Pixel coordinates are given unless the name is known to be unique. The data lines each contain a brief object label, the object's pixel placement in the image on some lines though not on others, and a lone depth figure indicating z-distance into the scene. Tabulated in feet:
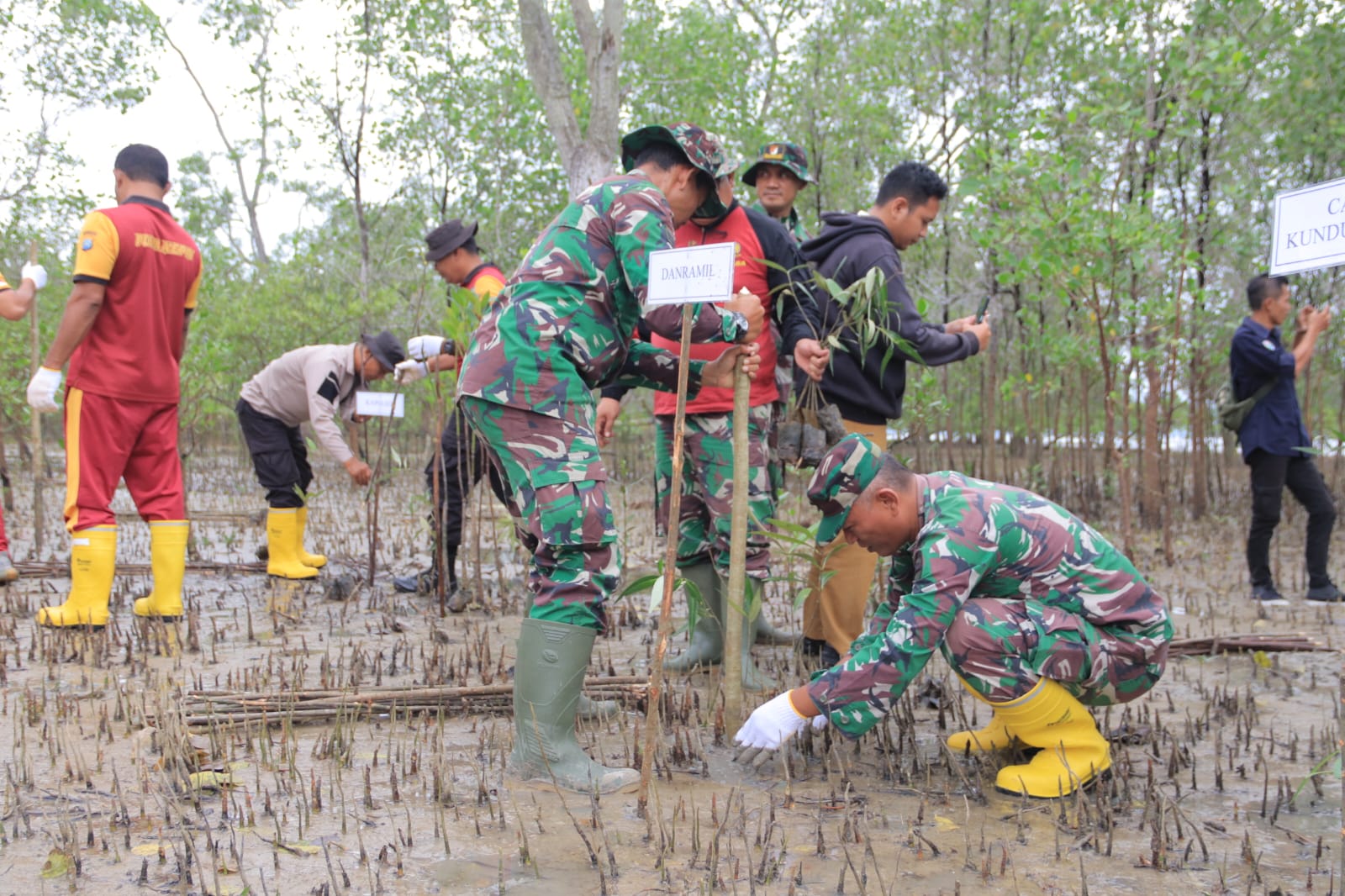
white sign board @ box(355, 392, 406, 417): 16.42
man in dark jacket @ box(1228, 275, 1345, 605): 17.54
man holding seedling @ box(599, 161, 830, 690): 11.80
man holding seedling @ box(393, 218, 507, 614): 16.30
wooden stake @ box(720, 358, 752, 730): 9.16
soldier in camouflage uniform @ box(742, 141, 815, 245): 13.66
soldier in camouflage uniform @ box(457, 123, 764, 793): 8.61
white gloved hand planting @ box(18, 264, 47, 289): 15.37
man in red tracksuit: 13.39
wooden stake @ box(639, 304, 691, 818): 7.88
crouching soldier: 8.25
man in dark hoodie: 11.41
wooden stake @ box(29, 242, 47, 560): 19.97
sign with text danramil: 7.55
